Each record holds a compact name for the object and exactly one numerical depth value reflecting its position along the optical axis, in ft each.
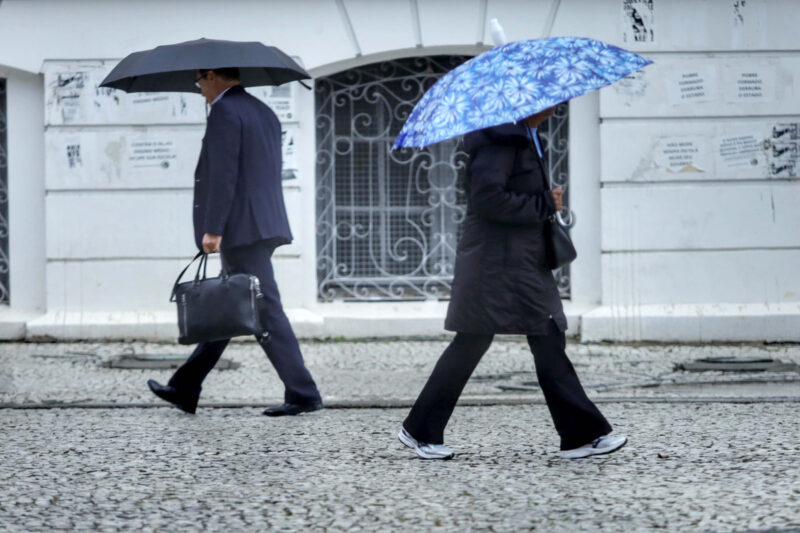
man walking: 44.23
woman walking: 35.47
